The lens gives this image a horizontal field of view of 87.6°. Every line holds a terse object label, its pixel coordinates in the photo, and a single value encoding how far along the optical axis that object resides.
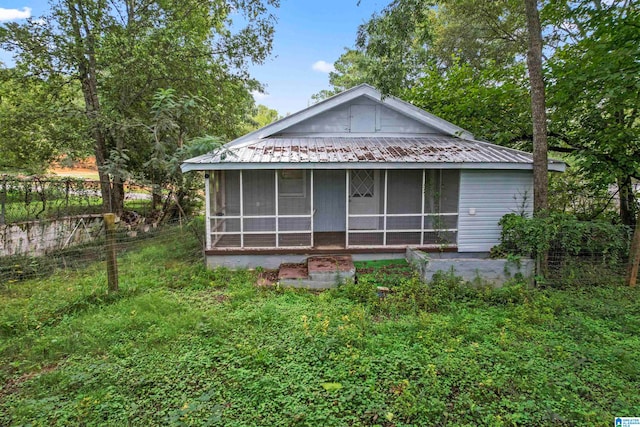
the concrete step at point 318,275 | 6.83
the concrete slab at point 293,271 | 7.03
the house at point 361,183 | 7.95
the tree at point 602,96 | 7.39
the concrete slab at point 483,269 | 6.75
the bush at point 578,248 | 6.66
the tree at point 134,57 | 10.64
